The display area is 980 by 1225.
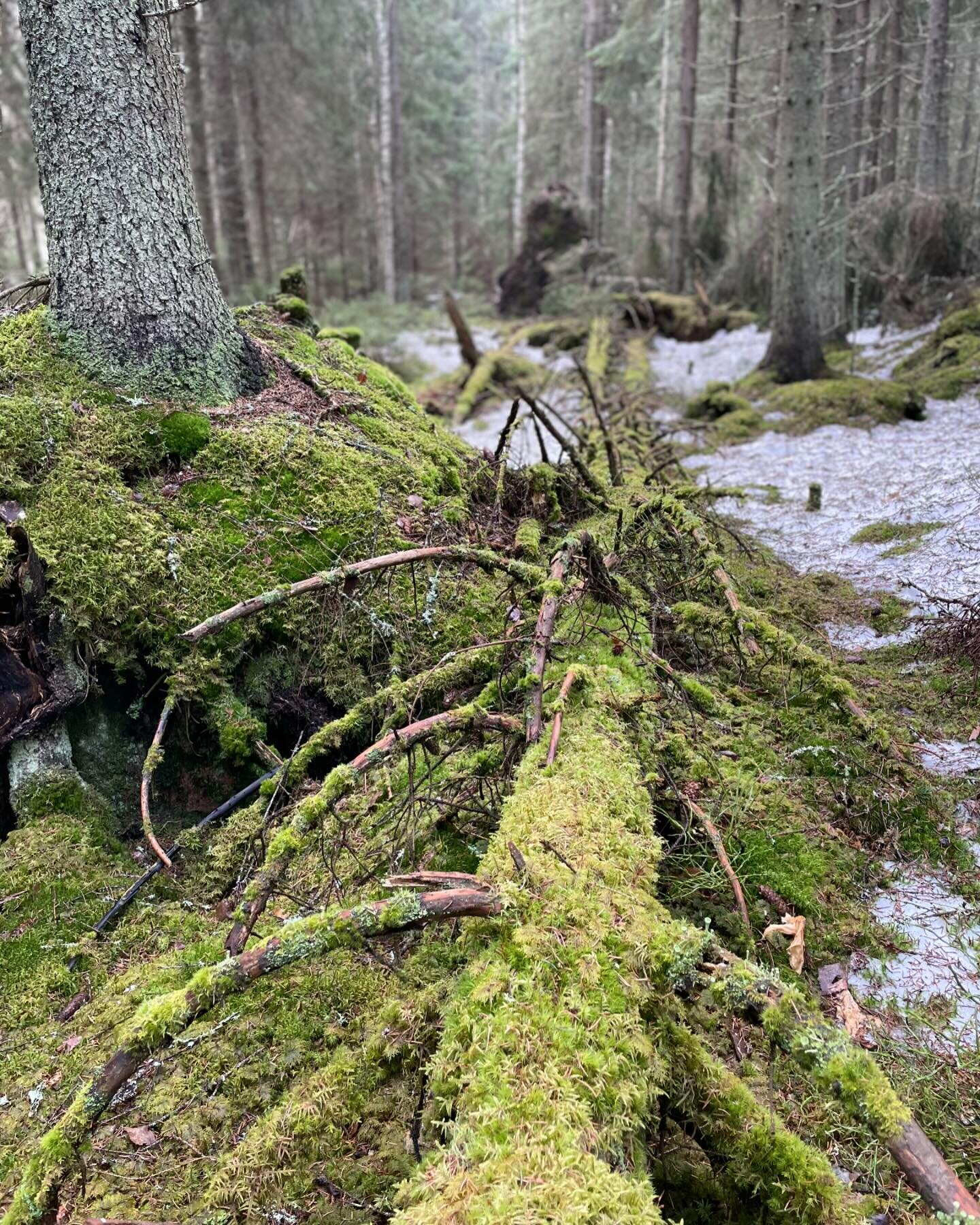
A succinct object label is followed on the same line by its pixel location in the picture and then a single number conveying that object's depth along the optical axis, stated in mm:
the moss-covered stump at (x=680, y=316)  14367
